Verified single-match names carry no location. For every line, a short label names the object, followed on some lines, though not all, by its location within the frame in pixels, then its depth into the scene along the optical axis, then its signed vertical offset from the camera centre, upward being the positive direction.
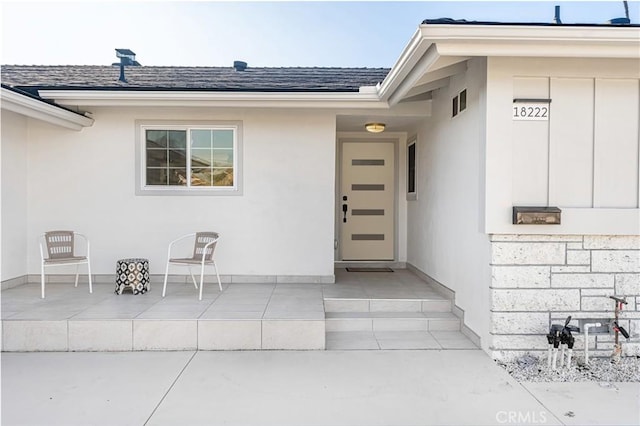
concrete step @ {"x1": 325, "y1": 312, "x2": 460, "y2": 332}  4.34 -1.32
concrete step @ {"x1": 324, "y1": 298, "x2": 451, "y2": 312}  4.61 -1.19
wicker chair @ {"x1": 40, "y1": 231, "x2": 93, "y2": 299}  4.80 -0.60
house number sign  3.50 +0.86
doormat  6.79 -1.14
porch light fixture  6.24 +1.27
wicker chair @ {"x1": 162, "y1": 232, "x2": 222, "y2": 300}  4.69 -0.60
